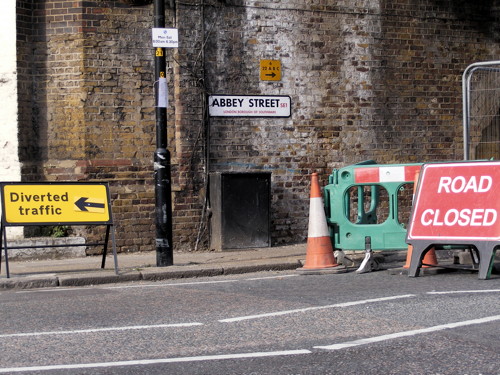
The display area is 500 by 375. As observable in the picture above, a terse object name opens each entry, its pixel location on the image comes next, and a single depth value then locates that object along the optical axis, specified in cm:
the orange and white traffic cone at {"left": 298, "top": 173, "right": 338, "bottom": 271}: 1129
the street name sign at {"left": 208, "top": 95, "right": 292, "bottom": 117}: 1449
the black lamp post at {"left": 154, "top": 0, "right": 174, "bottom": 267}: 1188
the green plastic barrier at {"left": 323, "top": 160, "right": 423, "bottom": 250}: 1154
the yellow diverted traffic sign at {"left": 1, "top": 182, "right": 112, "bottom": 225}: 1115
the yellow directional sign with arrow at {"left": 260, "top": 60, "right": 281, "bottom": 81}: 1477
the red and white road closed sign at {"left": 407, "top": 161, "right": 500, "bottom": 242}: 1005
